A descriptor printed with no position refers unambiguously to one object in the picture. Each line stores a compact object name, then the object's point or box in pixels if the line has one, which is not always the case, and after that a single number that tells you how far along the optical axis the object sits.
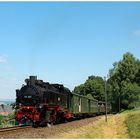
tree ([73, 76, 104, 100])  100.84
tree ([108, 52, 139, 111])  65.30
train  22.19
